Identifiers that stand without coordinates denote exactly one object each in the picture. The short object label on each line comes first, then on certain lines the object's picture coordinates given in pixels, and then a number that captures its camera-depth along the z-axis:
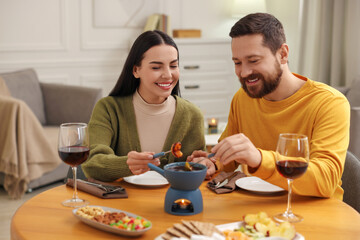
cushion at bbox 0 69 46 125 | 5.15
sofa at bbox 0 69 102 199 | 4.38
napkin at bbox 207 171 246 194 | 2.37
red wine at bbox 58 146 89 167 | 2.20
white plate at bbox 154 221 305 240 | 1.97
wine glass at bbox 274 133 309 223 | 2.08
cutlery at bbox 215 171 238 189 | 2.39
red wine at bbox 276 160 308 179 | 2.09
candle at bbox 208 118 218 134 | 4.54
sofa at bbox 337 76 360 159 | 4.16
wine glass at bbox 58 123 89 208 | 2.21
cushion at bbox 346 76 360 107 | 5.00
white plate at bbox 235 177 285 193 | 2.35
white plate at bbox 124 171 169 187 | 2.40
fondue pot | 2.15
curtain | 5.63
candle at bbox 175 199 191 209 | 2.17
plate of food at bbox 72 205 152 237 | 2.01
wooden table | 2.05
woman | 2.76
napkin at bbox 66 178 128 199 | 2.30
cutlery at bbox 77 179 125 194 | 2.32
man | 2.30
